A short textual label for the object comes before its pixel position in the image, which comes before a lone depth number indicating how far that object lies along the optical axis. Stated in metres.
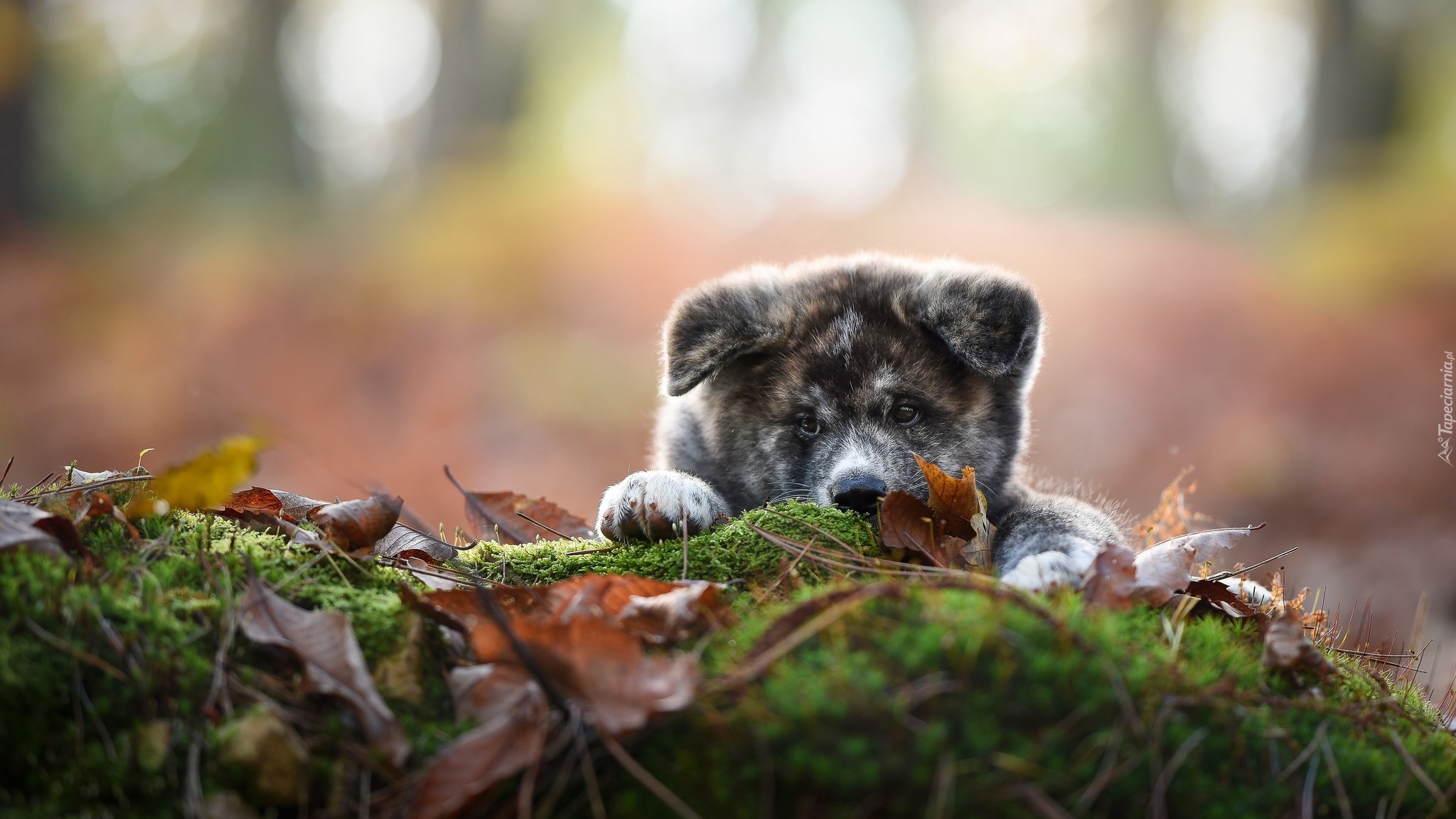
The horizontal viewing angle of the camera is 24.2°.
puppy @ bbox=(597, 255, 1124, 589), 1.43
